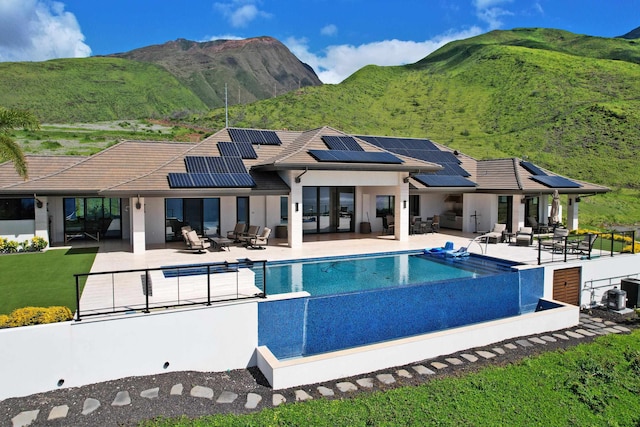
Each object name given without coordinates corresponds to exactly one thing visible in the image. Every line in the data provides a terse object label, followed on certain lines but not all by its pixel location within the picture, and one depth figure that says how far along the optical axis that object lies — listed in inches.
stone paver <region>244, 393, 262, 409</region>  326.6
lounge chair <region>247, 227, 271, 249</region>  750.1
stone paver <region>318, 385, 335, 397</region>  350.9
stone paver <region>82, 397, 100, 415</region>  309.0
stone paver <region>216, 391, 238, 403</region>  332.5
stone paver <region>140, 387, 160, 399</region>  333.1
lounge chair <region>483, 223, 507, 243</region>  821.9
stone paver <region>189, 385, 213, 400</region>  337.4
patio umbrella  871.1
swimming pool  426.6
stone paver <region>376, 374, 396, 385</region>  374.9
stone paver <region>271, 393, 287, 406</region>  332.2
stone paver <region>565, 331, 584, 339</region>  493.8
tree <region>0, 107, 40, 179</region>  592.4
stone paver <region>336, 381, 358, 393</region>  360.4
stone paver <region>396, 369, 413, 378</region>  386.6
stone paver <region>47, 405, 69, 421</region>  299.6
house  739.4
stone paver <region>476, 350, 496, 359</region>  432.5
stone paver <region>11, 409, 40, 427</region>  292.8
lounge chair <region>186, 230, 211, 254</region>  695.1
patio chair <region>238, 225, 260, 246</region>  756.6
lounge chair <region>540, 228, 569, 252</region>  678.9
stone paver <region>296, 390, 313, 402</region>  339.4
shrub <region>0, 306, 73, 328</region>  334.6
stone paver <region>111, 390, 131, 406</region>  321.1
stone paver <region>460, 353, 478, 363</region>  422.3
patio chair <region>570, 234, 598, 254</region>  667.4
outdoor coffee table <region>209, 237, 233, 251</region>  717.9
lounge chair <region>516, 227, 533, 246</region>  778.8
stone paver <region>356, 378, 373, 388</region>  368.8
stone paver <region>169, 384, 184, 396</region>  338.1
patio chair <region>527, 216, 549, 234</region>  964.0
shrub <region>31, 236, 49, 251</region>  713.0
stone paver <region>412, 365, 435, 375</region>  392.5
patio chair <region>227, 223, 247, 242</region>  785.1
